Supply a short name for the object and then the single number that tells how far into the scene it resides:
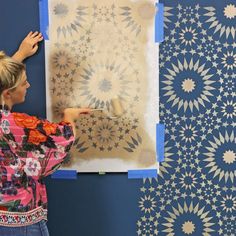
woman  1.17
